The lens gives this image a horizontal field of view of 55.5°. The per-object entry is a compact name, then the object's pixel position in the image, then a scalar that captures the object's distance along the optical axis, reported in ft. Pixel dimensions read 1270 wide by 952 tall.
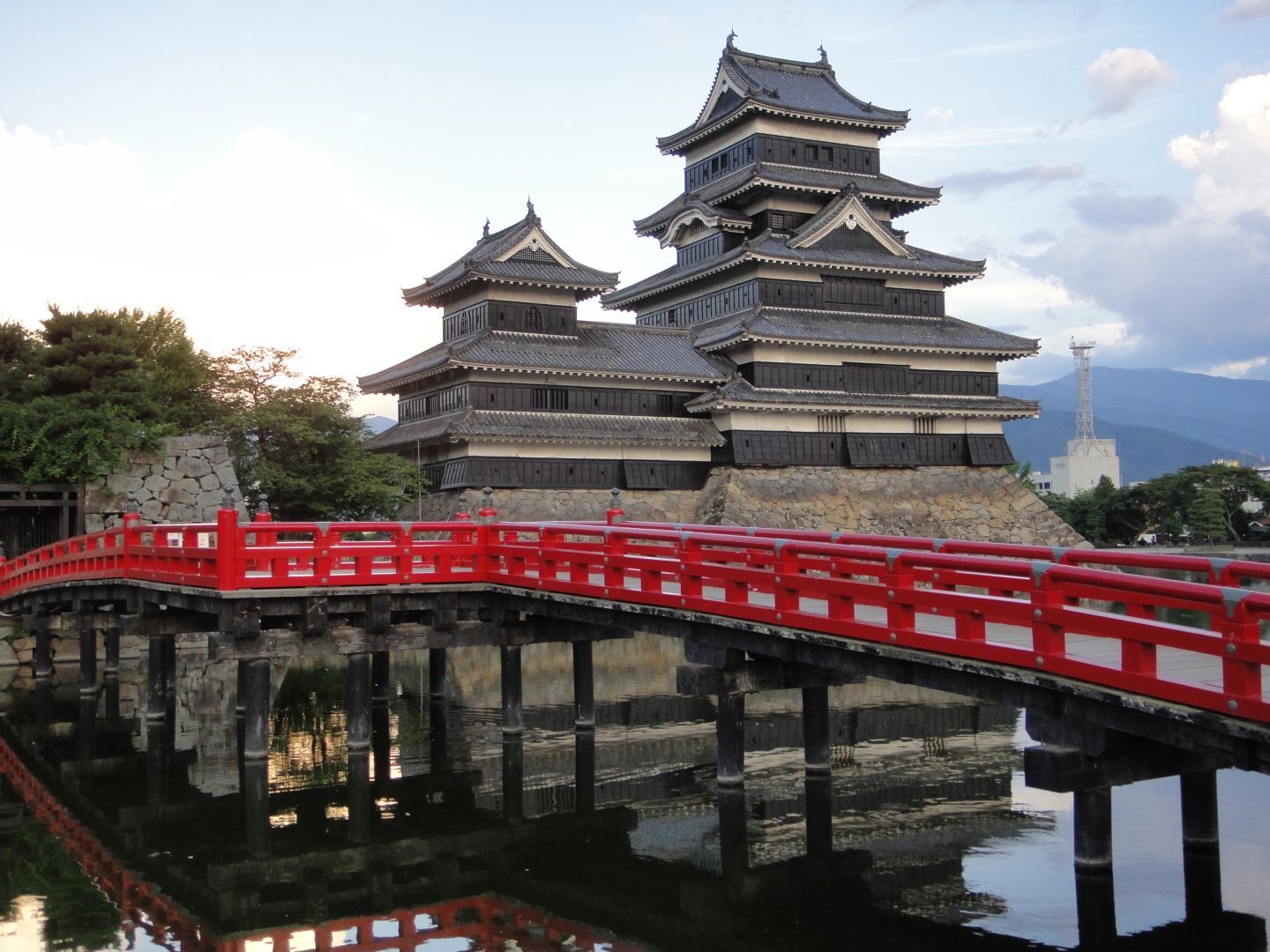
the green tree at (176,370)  136.26
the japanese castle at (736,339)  149.48
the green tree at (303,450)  134.51
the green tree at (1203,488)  245.24
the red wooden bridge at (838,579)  32.35
